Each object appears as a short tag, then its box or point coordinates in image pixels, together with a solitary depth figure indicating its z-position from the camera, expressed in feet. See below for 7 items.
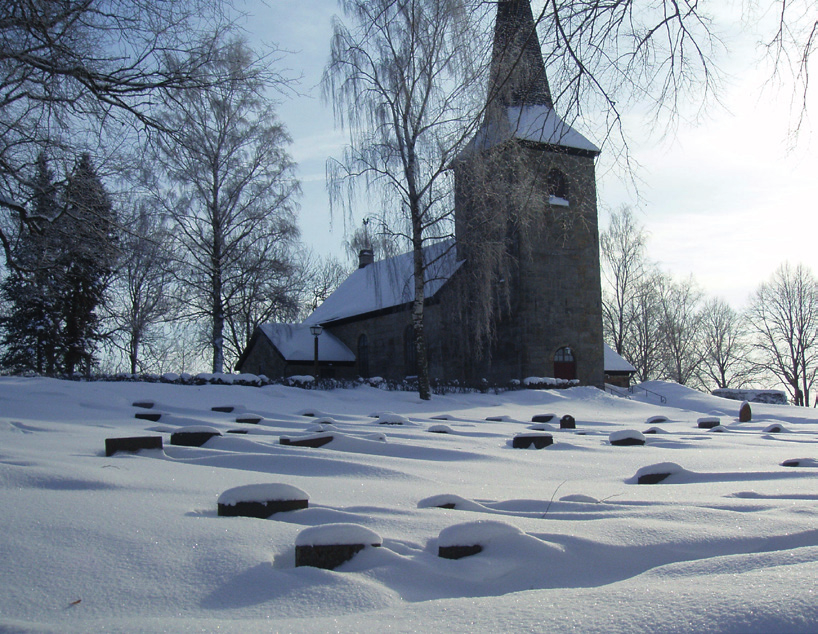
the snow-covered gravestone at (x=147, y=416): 25.93
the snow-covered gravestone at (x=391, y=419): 27.61
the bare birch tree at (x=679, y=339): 137.39
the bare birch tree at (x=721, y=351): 150.41
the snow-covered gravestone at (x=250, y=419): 25.77
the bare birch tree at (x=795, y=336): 139.13
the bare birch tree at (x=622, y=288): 119.85
